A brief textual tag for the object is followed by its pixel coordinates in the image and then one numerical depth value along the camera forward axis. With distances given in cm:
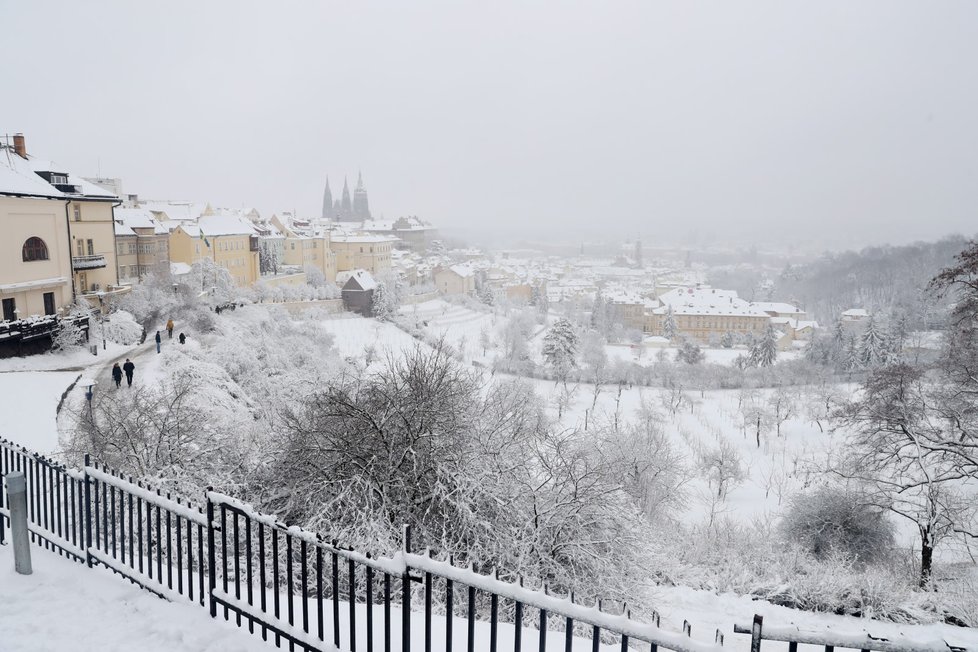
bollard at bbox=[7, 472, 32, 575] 527
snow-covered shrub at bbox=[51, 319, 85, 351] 2248
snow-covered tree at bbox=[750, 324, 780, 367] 7150
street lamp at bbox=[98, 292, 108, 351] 2651
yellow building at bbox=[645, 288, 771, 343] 9794
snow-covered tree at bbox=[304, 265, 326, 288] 7194
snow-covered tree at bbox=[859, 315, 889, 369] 6681
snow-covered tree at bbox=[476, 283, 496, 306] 10175
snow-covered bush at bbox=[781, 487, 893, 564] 2039
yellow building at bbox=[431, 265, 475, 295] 10562
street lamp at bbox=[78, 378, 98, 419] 1686
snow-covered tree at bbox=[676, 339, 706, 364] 7050
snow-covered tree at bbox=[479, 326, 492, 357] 6781
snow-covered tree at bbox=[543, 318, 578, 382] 6039
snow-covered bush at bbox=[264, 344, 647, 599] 1155
